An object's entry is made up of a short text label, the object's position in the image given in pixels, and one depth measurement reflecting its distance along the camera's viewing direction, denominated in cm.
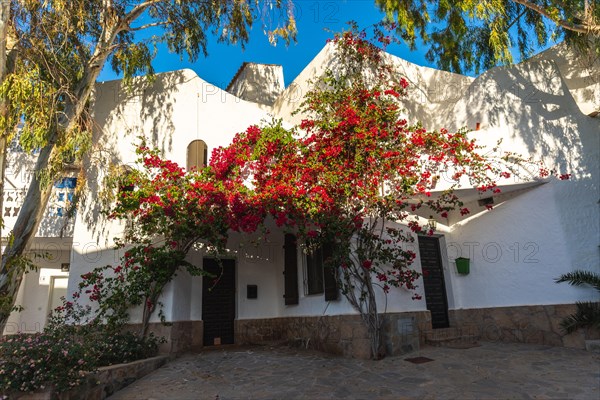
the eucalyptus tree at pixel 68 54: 634
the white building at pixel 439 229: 739
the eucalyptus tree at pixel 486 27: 736
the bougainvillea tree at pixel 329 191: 708
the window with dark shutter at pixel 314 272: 832
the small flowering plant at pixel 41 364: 450
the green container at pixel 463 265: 840
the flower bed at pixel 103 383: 450
